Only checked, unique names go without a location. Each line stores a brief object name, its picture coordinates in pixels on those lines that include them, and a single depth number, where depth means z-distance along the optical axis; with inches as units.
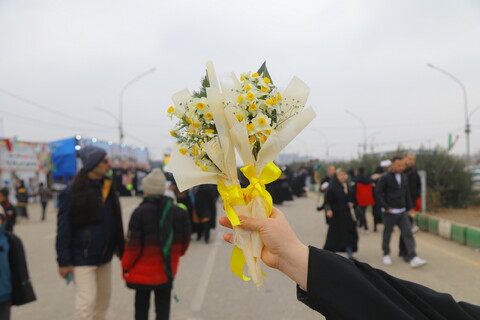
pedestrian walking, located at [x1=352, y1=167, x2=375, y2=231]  409.7
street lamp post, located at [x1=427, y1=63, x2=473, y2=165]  938.9
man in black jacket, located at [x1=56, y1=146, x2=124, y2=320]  142.6
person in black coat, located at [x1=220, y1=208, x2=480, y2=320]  51.2
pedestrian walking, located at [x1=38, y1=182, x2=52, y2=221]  631.8
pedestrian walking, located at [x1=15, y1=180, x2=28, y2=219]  618.6
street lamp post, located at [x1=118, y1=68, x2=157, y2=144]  1066.7
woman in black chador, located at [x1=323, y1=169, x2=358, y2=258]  281.6
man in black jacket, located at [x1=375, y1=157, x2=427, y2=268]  276.7
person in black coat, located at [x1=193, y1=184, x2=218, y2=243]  372.2
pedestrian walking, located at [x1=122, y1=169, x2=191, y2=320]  145.9
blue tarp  1003.3
